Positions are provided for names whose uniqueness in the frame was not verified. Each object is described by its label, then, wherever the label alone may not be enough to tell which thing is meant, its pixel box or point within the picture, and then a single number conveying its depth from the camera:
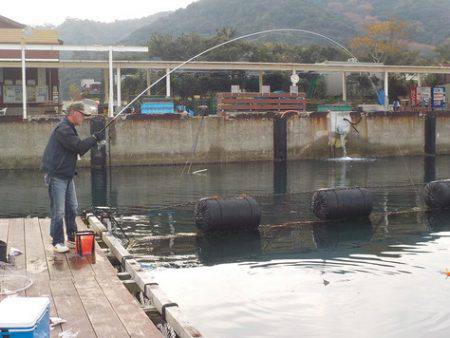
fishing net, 6.30
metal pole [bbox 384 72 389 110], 38.63
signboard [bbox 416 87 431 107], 40.94
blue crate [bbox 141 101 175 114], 31.62
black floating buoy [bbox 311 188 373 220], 13.67
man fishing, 7.70
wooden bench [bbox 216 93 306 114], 33.22
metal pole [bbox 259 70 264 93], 37.86
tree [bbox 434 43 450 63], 73.98
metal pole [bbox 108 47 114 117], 28.36
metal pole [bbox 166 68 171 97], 32.46
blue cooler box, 3.90
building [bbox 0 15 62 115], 38.28
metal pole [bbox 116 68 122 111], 31.40
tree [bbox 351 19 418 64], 69.06
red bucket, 7.84
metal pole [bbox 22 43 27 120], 29.24
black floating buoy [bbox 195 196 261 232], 12.29
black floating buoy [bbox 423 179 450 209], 15.25
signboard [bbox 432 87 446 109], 41.31
